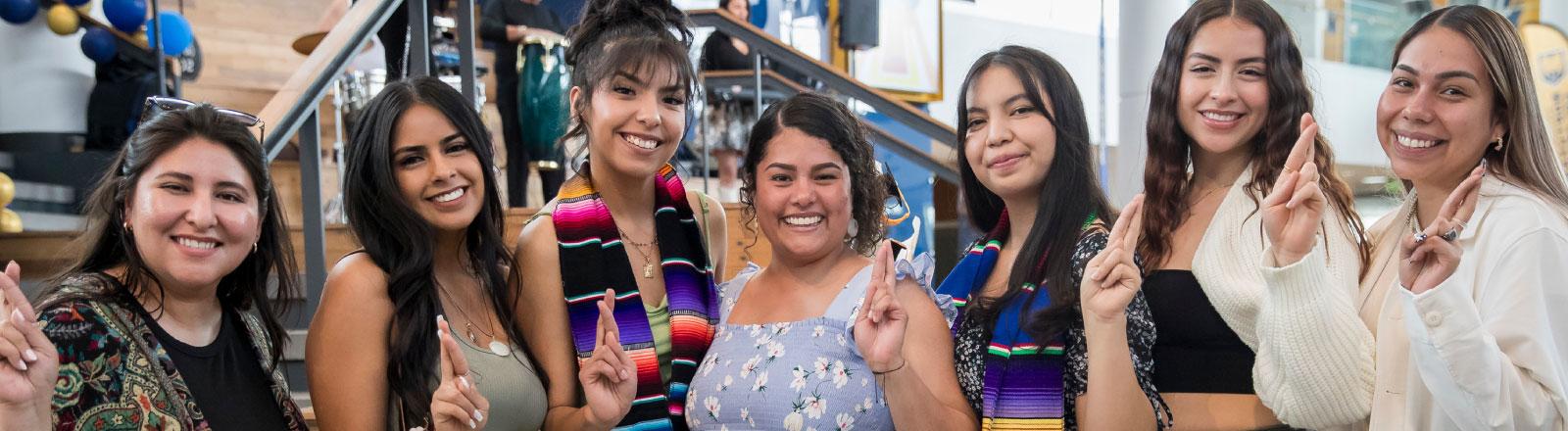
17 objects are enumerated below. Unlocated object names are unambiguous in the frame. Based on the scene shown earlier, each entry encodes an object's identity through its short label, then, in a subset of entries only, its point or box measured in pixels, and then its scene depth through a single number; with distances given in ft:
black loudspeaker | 25.55
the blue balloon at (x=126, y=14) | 13.01
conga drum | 17.44
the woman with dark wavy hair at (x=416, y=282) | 6.54
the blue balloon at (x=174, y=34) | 14.44
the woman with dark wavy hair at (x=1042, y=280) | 5.98
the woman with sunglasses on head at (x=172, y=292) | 5.61
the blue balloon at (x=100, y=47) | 13.26
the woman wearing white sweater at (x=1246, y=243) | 6.06
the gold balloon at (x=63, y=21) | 13.08
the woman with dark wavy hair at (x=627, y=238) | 7.29
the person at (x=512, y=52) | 17.43
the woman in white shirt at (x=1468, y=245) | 5.54
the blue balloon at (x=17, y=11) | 12.71
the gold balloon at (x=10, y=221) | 11.45
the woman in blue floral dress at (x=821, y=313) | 6.30
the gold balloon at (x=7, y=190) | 11.62
